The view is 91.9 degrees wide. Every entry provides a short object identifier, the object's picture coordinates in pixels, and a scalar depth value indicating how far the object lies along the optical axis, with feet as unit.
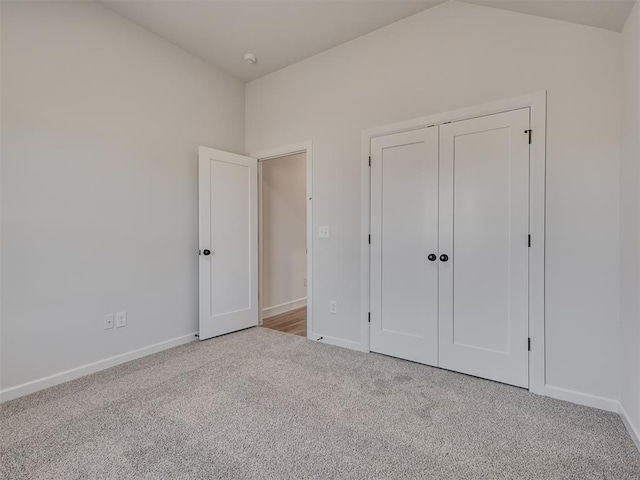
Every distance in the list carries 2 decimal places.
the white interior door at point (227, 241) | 10.67
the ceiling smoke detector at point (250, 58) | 10.45
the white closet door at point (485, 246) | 7.16
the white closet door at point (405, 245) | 8.38
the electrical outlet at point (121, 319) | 8.76
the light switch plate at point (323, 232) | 10.34
